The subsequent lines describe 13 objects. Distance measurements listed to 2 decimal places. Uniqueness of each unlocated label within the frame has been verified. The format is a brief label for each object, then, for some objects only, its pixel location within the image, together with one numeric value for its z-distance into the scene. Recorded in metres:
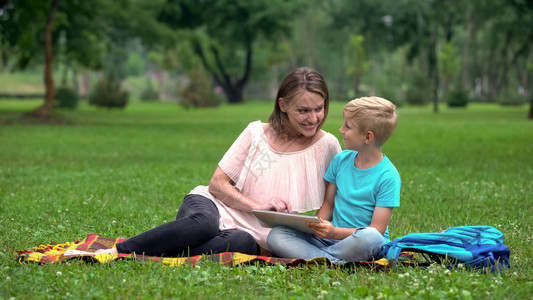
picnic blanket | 4.83
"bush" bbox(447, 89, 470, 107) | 55.03
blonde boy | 4.88
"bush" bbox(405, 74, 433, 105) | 60.73
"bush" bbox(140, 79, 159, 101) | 83.31
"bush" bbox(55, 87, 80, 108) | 48.50
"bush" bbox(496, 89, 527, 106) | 57.22
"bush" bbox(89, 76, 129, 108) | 47.47
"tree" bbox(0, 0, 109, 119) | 28.59
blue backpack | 4.74
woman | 5.11
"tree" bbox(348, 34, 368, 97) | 72.69
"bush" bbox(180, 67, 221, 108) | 53.62
